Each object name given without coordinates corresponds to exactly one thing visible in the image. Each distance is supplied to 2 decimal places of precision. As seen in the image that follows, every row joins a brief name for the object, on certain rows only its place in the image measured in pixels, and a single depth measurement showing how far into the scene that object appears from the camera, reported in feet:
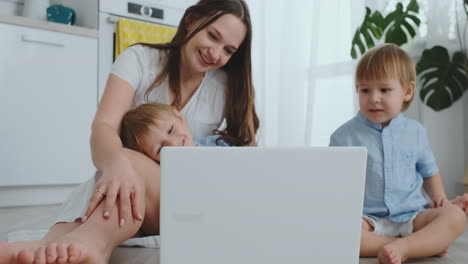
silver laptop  2.27
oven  8.95
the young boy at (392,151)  4.35
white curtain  8.51
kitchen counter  7.79
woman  2.96
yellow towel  8.93
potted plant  7.48
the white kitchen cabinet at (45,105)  7.85
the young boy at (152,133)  3.49
